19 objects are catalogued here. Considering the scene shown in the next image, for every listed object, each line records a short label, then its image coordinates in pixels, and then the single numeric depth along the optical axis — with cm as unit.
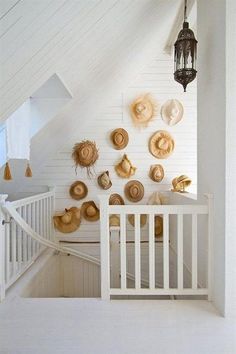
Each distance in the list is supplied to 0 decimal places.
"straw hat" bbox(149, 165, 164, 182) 388
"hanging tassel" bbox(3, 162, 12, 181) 251
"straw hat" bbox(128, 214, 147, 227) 389
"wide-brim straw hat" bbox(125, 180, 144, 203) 389
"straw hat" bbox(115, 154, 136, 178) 388
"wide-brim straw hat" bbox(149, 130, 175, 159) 390
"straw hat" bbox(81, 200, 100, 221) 393
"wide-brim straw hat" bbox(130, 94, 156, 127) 387
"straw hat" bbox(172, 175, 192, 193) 360
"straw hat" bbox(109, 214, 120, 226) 374
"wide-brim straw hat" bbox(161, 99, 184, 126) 388
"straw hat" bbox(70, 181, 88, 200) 394
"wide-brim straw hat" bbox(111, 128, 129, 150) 388
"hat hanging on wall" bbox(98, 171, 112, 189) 389
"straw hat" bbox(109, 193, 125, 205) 390
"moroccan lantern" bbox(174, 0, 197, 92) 199
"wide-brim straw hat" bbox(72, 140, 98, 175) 389
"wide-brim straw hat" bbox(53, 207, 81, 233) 395
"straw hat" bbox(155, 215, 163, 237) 386
